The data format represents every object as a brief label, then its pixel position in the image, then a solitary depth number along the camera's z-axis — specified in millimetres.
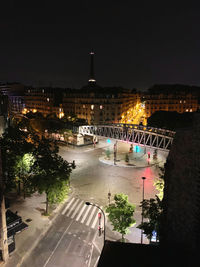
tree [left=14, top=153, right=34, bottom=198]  32344
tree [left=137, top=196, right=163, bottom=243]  19194
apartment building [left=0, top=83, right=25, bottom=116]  151738
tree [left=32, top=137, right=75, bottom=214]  27750
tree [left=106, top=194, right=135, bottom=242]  23047
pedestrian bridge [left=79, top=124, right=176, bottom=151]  49613
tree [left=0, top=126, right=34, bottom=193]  31536
